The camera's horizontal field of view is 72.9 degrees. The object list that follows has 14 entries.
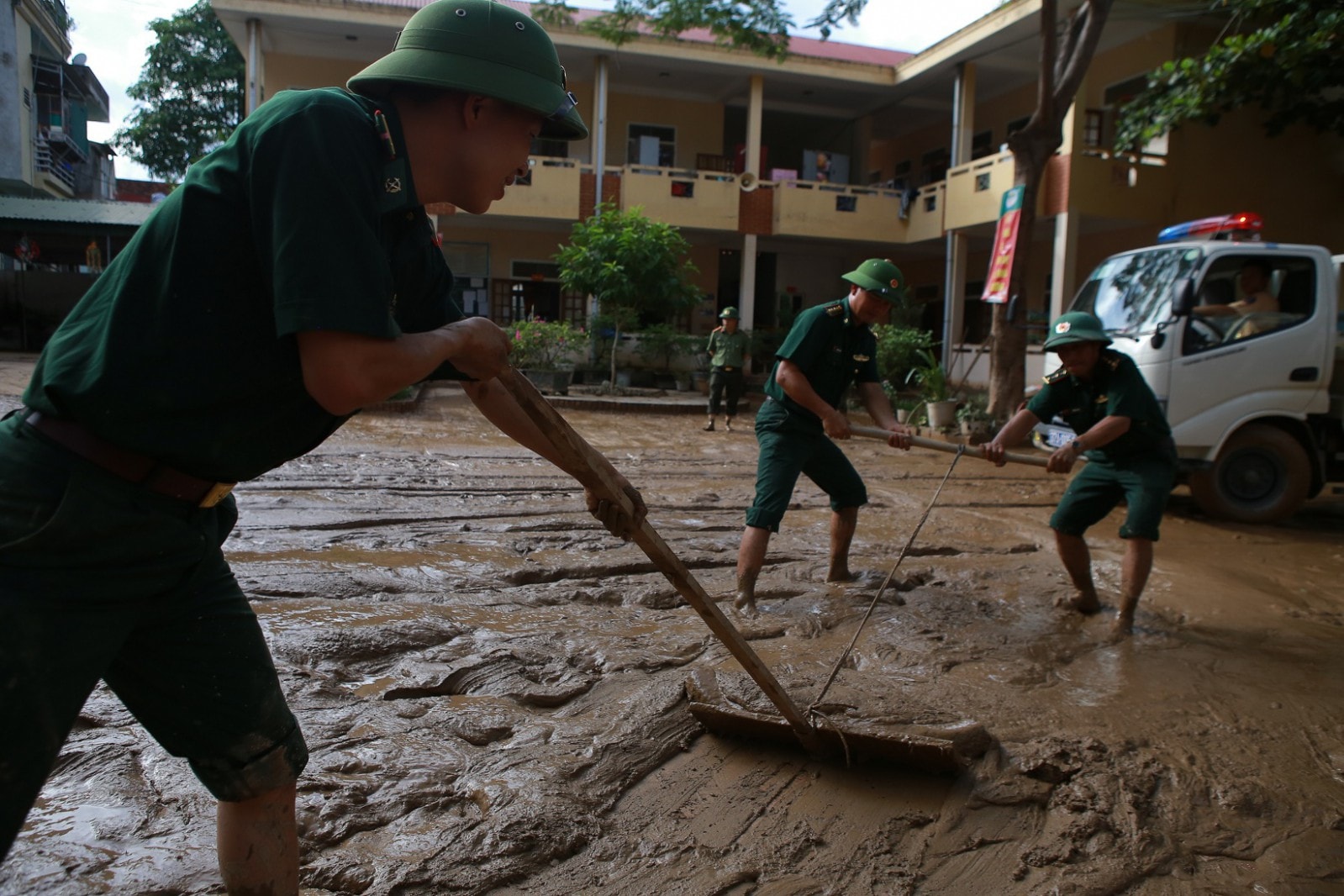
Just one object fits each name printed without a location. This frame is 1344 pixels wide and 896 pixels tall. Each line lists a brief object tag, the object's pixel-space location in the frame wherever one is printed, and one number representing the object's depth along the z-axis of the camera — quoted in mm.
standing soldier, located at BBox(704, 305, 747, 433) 12289
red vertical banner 11469
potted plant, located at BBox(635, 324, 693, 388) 16953
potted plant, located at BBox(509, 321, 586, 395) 15727
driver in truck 7289
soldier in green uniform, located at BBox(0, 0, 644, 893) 1333
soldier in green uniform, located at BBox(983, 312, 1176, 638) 4598
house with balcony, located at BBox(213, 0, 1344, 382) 15664
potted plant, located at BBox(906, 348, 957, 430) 12297
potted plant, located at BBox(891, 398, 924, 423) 13744
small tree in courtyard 15391
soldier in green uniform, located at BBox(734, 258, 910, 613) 4695
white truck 7203
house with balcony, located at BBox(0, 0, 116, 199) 22625
